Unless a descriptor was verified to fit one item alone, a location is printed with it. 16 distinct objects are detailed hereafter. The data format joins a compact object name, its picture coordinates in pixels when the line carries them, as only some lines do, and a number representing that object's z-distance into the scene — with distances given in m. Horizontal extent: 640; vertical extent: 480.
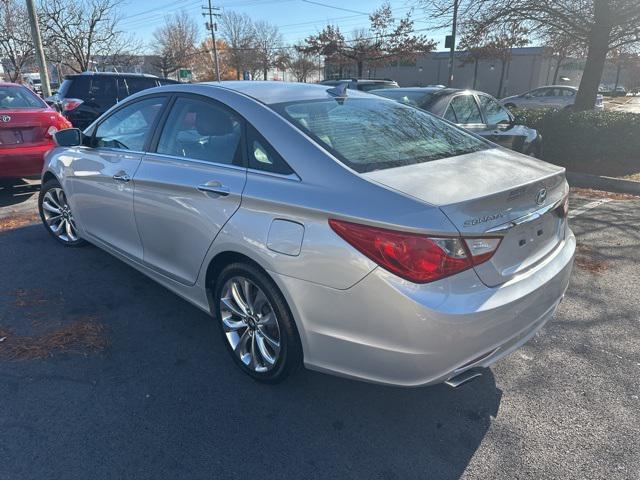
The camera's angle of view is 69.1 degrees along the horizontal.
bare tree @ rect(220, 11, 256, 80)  53.97
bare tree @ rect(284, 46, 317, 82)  49.69
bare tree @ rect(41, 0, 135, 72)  22.25
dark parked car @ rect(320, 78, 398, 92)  10.51
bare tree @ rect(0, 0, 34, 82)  22.31
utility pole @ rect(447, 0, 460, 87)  11.00
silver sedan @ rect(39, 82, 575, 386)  1.99
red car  6.39
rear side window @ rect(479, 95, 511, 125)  6.98
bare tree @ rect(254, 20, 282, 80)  53.31
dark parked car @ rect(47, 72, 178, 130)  9.91
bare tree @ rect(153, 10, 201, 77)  50.69
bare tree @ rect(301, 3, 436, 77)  36.16
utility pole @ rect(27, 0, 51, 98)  13.10
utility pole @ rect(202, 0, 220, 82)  48.62
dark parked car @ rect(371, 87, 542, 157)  6.30
